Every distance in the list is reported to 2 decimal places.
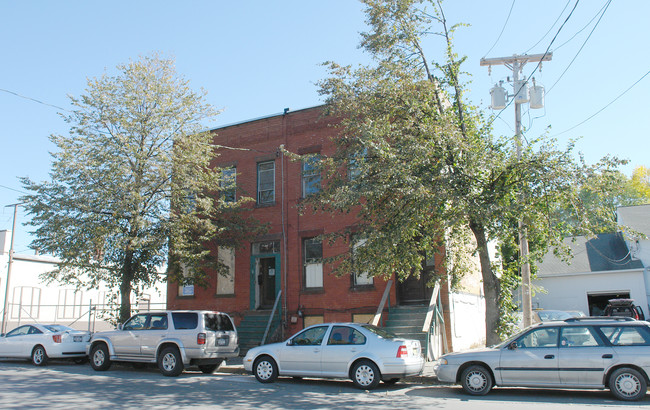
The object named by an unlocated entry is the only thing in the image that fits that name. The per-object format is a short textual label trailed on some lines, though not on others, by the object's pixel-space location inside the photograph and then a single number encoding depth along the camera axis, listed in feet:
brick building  56.75
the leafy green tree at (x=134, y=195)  52.34
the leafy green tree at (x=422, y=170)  36.14
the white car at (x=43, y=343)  49.98
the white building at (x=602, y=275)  93.56
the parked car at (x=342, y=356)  34.47
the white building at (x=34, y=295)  92.17
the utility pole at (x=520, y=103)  41.93
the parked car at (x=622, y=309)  66.23
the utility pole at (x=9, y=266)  74.33
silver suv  42.76
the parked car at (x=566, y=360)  29.45
